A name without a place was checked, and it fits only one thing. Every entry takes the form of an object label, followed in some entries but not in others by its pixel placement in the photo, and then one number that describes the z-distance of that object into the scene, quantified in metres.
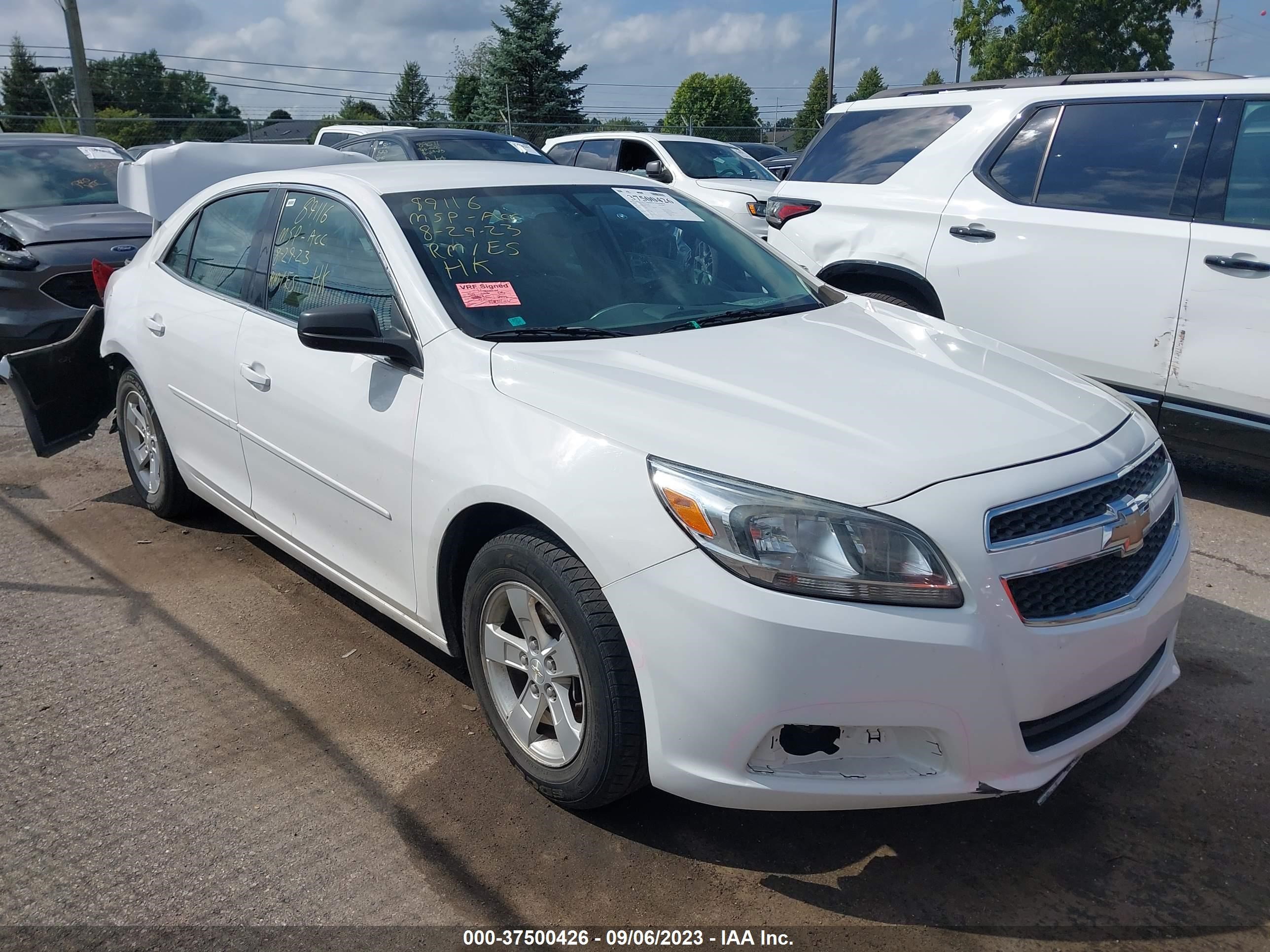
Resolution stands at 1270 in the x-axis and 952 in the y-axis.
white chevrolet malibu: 2.19
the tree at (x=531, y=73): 37.81
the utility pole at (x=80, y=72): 19.08
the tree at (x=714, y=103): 48.97
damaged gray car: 6.88
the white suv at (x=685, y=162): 10.25
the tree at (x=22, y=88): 49.18
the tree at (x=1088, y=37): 28.52
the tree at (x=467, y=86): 44.22
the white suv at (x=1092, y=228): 4.56
